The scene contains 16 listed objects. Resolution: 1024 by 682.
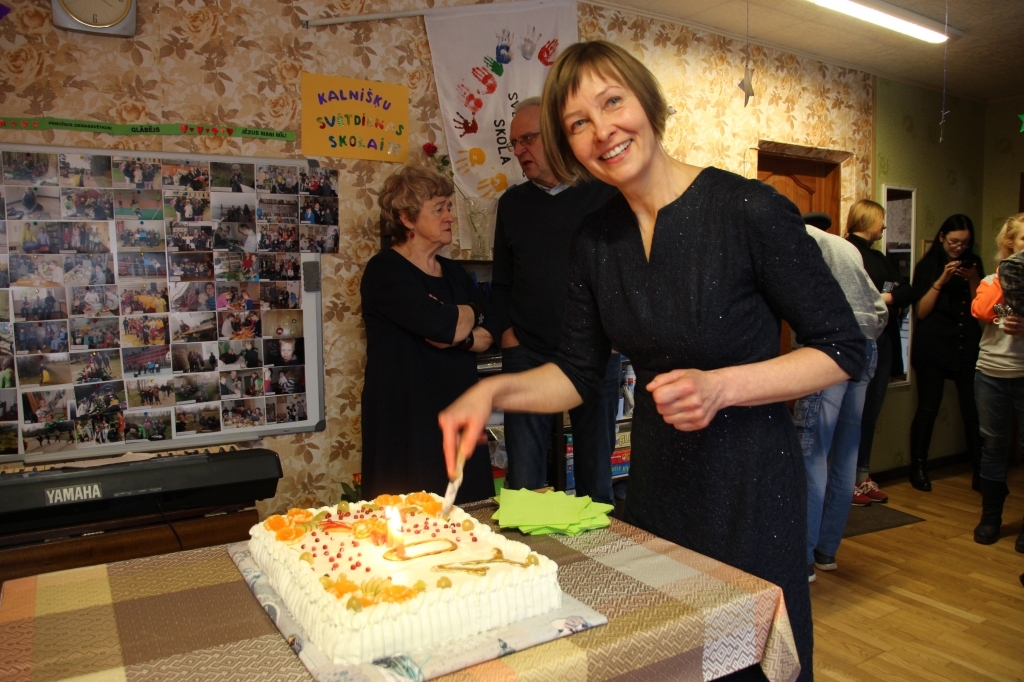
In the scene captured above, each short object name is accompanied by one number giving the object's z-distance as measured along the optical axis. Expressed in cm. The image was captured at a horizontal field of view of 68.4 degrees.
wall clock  227
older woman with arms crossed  247
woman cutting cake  111
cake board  82
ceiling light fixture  332
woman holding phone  438
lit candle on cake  106
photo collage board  230
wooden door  434
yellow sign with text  269
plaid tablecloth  86
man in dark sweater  244
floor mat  376
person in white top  333
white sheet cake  86
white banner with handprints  299
